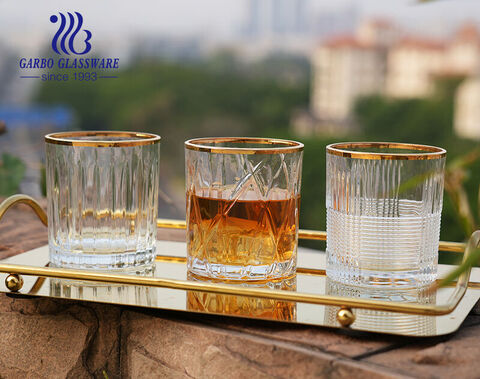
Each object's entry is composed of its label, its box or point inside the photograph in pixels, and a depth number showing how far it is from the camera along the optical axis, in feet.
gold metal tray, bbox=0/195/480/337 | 2.76
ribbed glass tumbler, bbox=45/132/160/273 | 3.04
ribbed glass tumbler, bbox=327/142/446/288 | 2.89
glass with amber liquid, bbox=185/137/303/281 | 2.93
